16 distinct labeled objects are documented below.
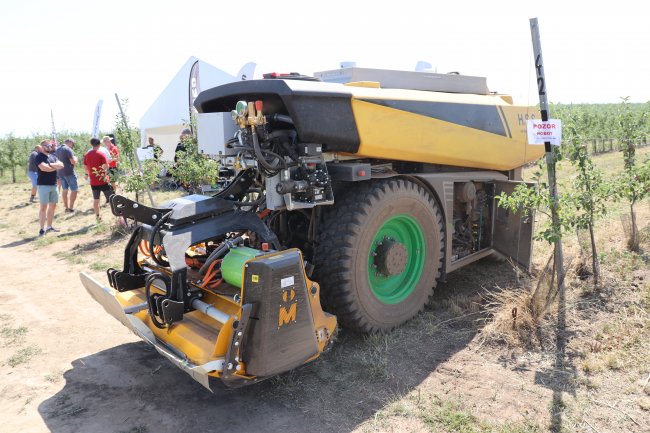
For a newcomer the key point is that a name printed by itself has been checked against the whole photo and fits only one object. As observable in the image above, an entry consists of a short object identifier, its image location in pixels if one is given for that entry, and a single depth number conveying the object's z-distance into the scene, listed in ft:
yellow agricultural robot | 10.19
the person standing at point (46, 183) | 29.27
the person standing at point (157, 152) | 33.33
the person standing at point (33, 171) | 34.42
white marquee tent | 48.75
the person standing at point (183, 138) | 31.58
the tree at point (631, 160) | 14.80
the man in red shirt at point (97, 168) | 30.35
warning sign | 13.61
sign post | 13.75
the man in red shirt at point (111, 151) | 34.53
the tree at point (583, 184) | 14.10
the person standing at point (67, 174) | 35.12
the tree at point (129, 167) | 28.25
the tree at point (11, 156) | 63.62
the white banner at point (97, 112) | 53.06
